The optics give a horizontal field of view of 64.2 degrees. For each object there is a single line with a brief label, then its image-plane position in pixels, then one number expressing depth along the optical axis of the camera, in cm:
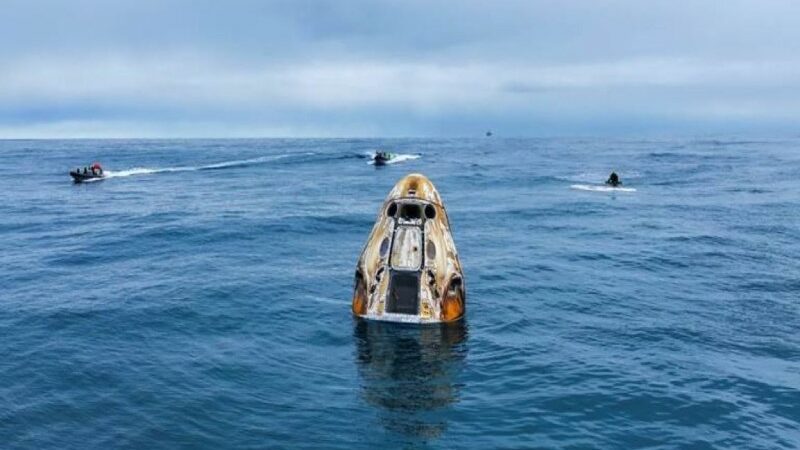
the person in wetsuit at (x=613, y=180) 7175
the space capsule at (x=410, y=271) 2512
